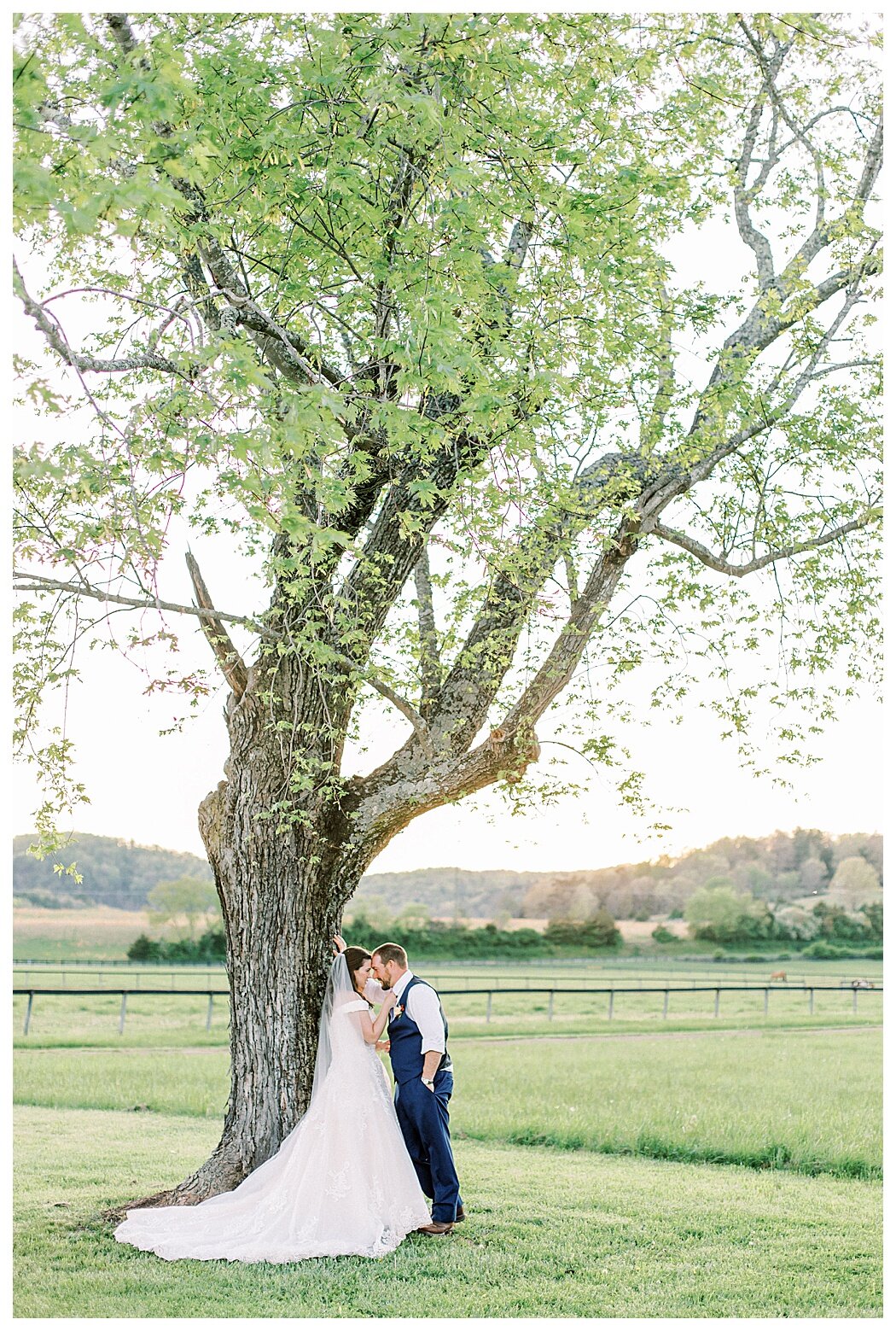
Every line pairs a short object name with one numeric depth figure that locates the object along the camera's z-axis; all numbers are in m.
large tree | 6.00
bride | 7.16
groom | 7.69
